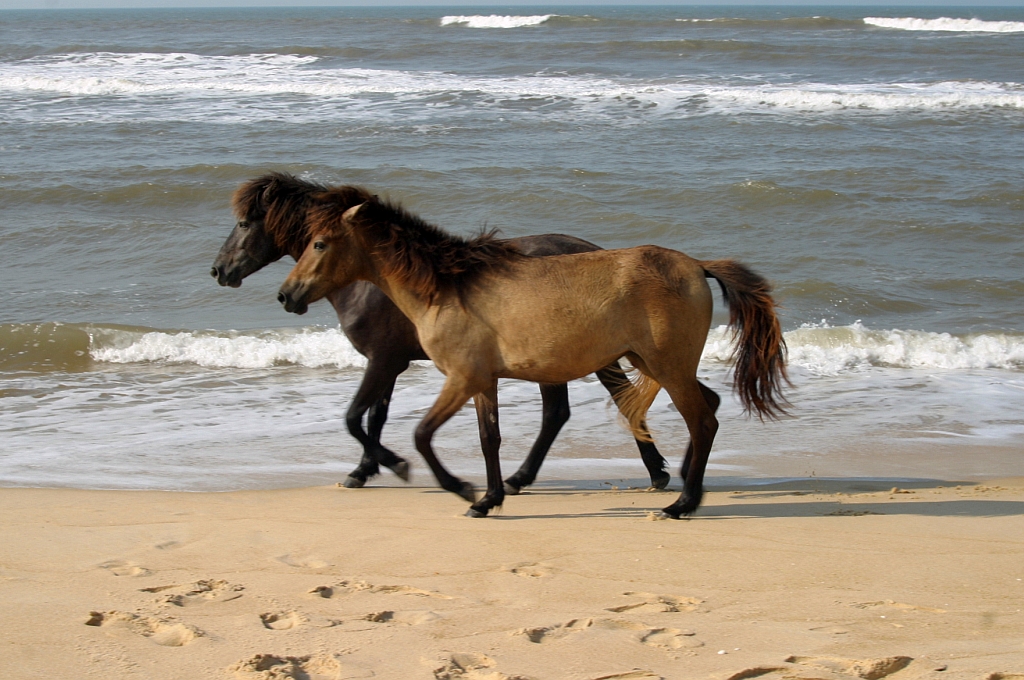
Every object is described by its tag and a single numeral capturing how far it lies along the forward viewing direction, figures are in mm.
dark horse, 10750
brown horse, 9461
